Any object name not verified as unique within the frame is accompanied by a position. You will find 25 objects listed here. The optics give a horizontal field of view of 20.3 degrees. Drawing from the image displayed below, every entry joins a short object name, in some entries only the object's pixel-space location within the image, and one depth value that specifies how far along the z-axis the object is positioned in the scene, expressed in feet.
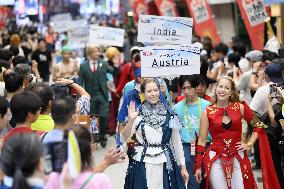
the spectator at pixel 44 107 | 22.71
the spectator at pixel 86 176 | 15.83
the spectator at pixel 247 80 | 41.01
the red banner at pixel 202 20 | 64.44
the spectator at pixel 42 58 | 71.82
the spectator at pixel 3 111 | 21.22
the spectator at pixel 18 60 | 37.78
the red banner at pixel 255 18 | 50.58
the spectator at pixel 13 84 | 27.73
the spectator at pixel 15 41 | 59.78
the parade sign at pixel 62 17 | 88.17
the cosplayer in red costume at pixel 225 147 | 26.86
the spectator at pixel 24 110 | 20.62
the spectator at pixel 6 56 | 40.07
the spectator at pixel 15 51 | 48.61
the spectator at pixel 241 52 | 45.93
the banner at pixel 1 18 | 86.88
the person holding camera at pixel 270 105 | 33.24
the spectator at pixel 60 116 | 18.40
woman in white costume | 25.72
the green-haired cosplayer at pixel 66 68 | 49.75
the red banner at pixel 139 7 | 101.83
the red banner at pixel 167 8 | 77.20
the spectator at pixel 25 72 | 29.82
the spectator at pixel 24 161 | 14.97
